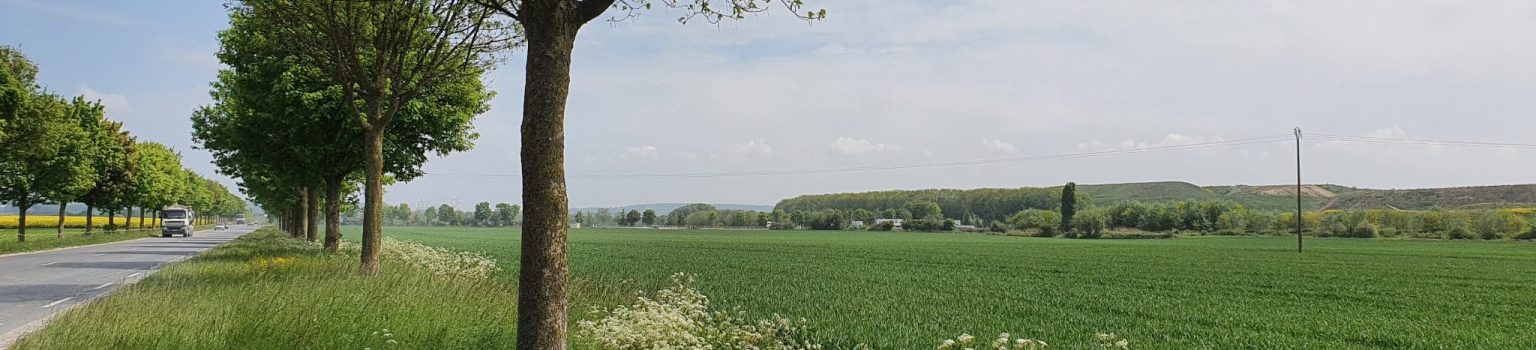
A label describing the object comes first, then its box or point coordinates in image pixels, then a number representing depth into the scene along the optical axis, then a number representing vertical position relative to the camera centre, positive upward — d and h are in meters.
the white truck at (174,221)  56.84 -1.24
